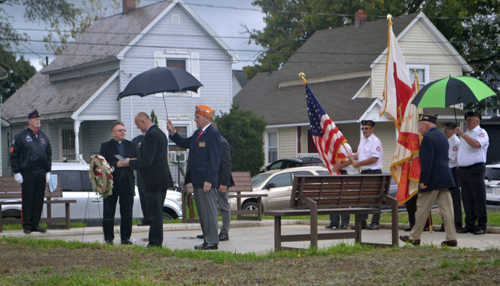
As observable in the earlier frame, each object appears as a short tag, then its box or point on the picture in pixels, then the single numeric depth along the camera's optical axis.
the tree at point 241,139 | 29.23
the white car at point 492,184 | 17.58
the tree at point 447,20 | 36.53
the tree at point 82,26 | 54.59
